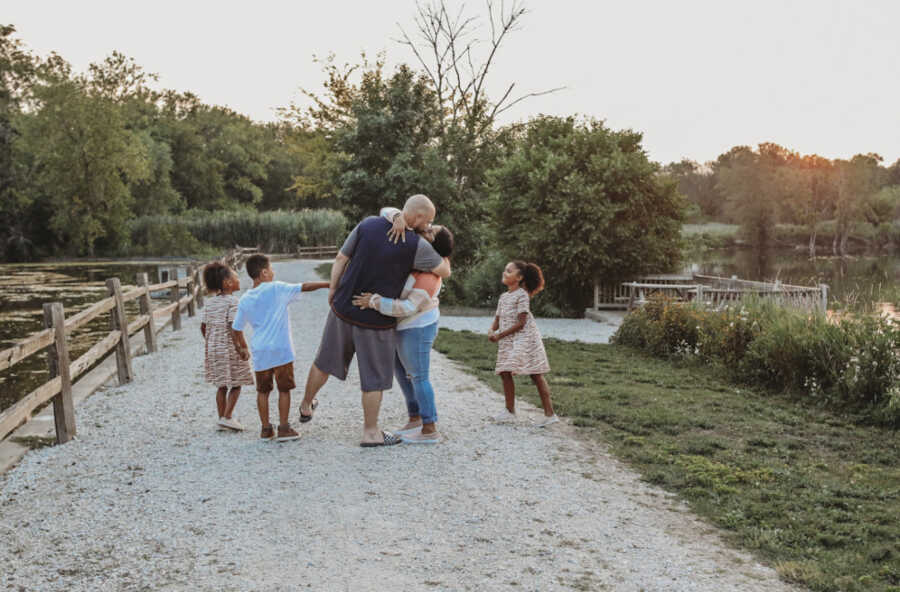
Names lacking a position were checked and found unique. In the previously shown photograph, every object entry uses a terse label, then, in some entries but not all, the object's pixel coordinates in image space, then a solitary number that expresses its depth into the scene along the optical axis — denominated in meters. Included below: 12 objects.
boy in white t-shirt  5.95
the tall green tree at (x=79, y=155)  53.56
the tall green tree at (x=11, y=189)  54.19
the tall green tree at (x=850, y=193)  61.50
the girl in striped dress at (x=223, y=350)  6.52
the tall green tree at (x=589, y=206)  18.19
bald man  5.55
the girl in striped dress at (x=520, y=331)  6.73
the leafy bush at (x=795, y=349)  7.84
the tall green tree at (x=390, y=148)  22.94
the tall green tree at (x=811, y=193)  63.62
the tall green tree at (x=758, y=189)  64.44
